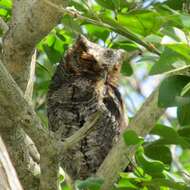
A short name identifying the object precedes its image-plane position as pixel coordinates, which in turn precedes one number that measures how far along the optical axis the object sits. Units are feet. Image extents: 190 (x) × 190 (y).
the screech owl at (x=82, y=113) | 17.74
